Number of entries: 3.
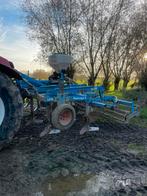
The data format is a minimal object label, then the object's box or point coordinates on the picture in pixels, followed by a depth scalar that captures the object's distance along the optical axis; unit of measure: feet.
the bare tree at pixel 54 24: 26.01
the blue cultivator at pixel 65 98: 8.83
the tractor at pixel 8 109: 6.54
